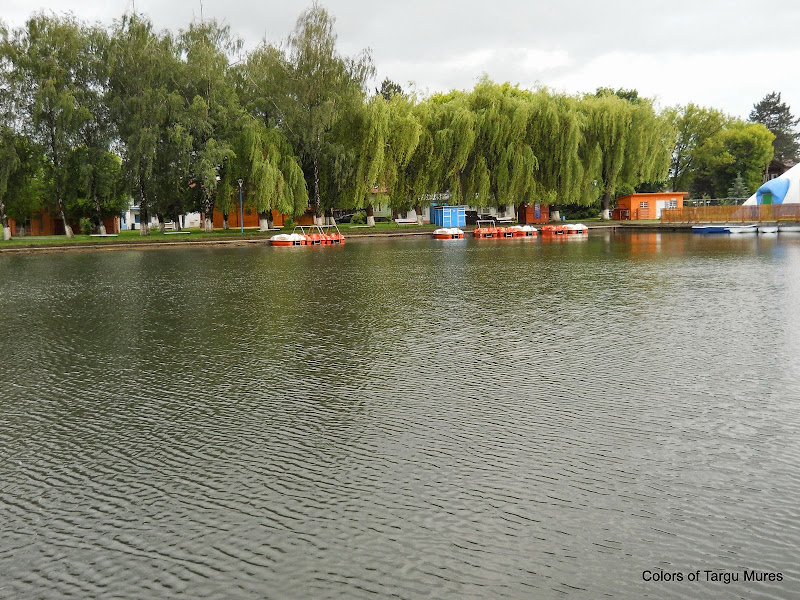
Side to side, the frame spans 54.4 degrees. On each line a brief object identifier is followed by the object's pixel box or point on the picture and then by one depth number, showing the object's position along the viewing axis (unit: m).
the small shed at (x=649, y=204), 68.50
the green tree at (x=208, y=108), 46.16
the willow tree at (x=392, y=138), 49.53
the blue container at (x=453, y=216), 55.78
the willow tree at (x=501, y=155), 53.38
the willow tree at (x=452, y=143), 52.31
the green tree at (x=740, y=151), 81.00
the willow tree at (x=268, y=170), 46.59
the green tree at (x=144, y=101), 45.16
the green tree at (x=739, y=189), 77.25
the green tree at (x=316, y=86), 48.12
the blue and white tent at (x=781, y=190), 63.62
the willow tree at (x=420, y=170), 53.22
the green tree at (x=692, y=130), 82.31
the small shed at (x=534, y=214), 68.44
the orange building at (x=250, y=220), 68.31
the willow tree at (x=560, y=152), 53.94
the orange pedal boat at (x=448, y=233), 47.06
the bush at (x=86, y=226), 59.30
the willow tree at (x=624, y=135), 55.59
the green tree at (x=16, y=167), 43.66
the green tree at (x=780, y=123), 112.81
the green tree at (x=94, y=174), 45.82
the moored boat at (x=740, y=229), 48.28
